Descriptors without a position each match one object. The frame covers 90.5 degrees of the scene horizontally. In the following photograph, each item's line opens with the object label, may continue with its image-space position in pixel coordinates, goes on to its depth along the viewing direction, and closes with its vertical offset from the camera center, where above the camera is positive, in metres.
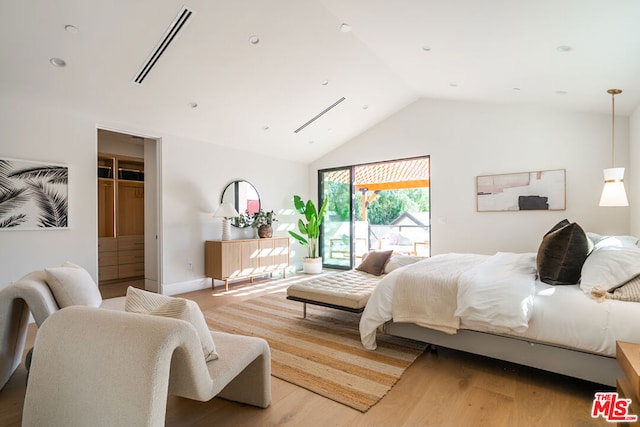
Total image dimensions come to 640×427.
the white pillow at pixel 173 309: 1.47 -0.45
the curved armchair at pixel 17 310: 2.08 -0.63
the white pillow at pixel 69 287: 2.26 -0.52
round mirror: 5.73 +0.34
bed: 2.00 -0.67
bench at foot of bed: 3.16 -0.82
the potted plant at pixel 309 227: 6.62 -0.27
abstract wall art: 4.50 +0.31
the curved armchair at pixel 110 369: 1.15 -0.61
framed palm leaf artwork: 3.51 +0.25
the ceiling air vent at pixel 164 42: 3.02 +1.78
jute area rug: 2.23 -1.21
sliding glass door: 6.90 -0.09
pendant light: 3.14 +0.23
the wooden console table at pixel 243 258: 5.16 -0.75
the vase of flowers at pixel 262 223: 5.96 -0.16
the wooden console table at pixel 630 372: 1.39 -0.74
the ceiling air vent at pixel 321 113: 5.17 +1.71
